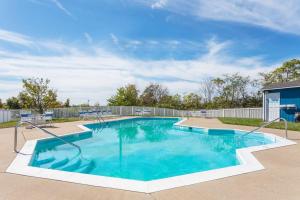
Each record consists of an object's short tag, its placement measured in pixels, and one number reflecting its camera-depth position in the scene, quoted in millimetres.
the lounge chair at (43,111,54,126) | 8147
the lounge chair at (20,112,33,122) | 7854
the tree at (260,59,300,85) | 15001
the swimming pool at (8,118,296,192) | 2626
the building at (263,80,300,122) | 8660
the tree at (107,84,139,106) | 16426
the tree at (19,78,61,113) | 12332
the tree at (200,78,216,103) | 17171
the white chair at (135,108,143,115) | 13634
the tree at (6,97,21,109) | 16883
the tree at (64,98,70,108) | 18176
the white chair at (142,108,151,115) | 13236
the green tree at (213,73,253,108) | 15770
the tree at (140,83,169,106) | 18682
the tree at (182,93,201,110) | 17211
